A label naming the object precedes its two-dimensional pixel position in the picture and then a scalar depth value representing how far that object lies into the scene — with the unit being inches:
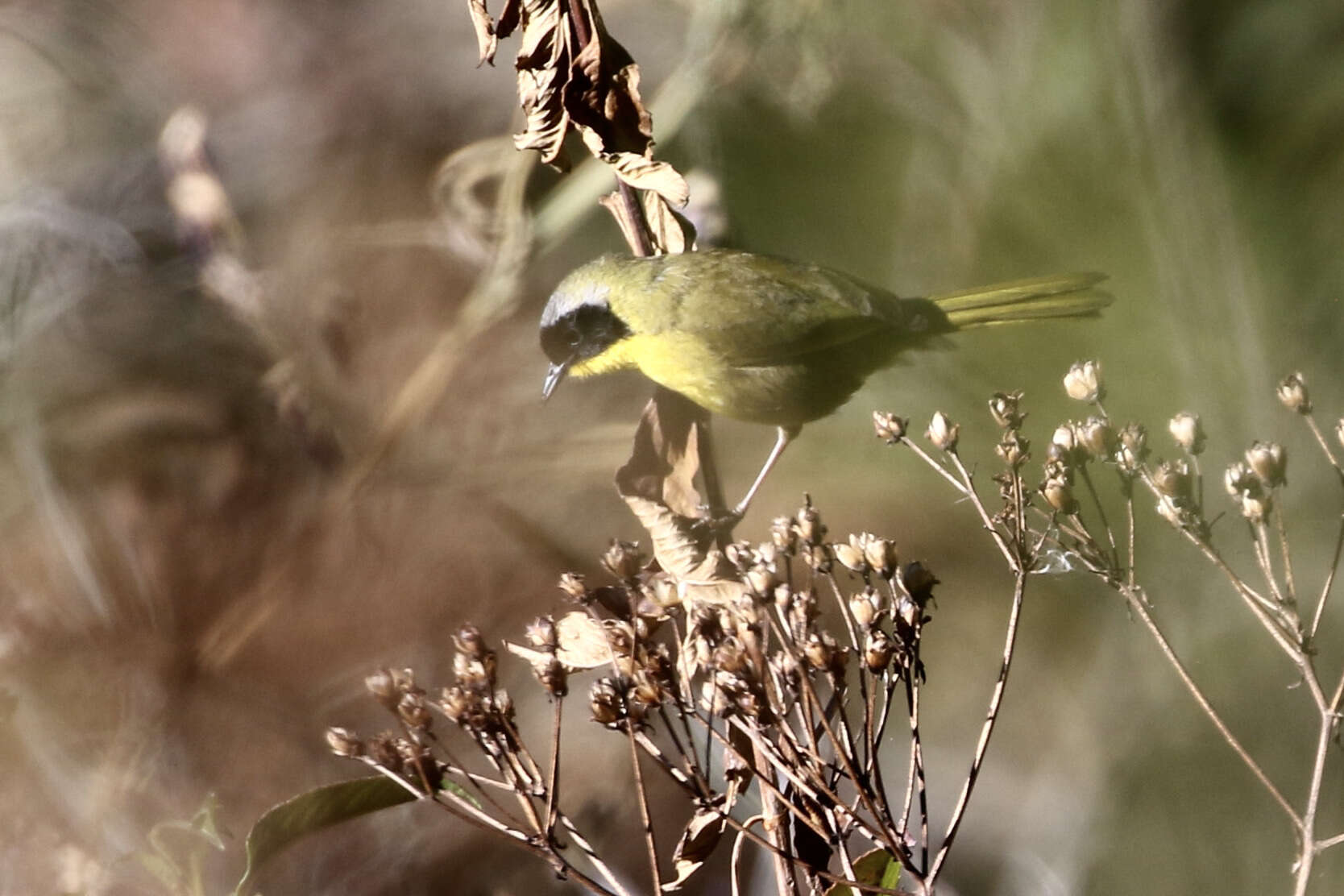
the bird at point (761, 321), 184.0
